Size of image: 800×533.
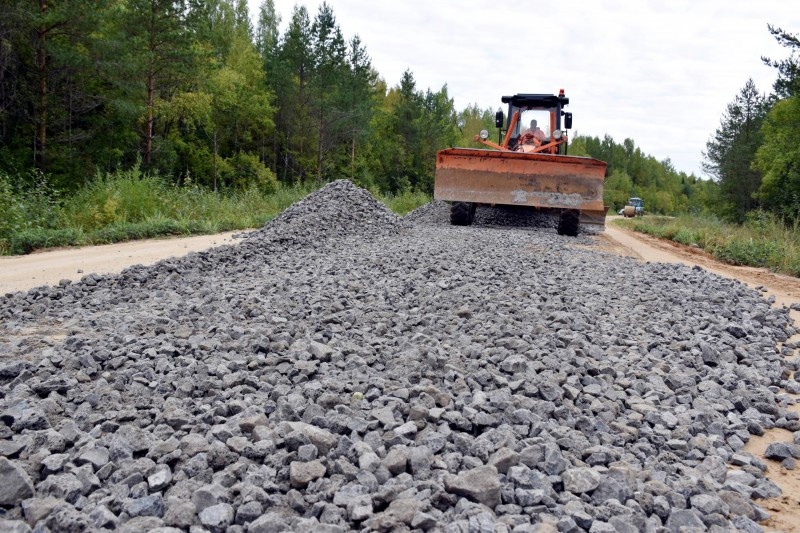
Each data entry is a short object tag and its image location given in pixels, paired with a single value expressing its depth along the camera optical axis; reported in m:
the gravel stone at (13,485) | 1.90
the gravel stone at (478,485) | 1.96
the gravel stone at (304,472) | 2.01
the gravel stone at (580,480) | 2.10
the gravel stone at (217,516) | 1.77
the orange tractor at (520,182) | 11.81
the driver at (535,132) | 14.60
